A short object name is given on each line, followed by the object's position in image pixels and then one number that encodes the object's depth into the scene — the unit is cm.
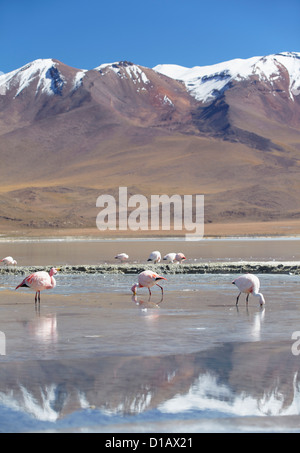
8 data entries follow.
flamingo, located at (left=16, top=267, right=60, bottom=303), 1353
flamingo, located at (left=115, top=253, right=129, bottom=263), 2542
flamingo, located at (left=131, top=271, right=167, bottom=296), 1505
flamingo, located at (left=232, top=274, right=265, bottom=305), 1305
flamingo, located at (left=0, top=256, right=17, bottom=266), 2413
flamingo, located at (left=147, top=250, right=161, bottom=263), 2389
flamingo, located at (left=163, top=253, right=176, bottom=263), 2408
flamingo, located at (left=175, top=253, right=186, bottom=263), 2442
